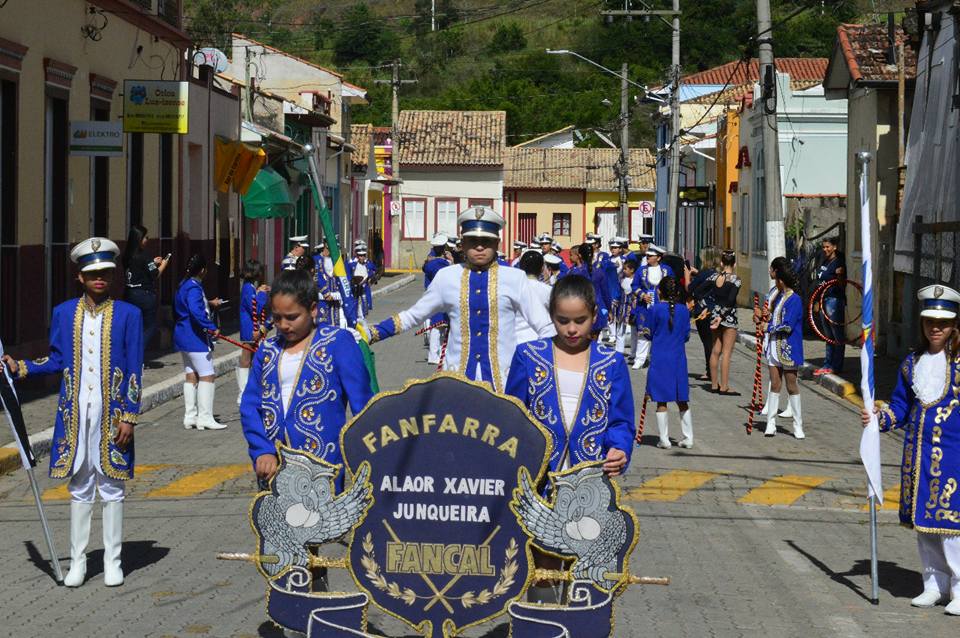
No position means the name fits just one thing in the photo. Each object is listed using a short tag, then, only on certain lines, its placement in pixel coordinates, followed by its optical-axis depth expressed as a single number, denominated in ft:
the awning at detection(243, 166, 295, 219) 110.42
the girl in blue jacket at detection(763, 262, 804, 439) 48.16
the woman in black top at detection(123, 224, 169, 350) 64.13
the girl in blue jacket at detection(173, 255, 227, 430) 47.24
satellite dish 94.02
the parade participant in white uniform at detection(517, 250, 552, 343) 53.83
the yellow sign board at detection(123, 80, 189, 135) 70.28
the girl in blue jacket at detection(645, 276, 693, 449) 44.62
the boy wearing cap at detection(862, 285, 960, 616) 25.25
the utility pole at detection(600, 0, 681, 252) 121.29
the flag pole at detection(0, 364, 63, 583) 27.22
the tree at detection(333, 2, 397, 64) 371.97
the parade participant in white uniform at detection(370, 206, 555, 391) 28.50
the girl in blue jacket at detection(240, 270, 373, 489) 21.67
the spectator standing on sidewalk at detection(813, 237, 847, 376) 67.00
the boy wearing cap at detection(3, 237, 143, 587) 26.22
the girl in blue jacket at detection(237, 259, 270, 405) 50.19
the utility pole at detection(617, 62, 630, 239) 172.35
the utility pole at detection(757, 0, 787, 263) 78.33
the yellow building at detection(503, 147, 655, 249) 252.01
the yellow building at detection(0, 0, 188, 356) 57.36
